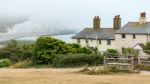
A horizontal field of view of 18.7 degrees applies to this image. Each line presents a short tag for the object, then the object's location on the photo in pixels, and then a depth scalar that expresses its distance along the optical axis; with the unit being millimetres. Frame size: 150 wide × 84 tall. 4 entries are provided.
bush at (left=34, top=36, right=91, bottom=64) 48656
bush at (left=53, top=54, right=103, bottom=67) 45906
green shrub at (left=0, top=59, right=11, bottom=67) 48062
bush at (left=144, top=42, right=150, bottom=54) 58684
